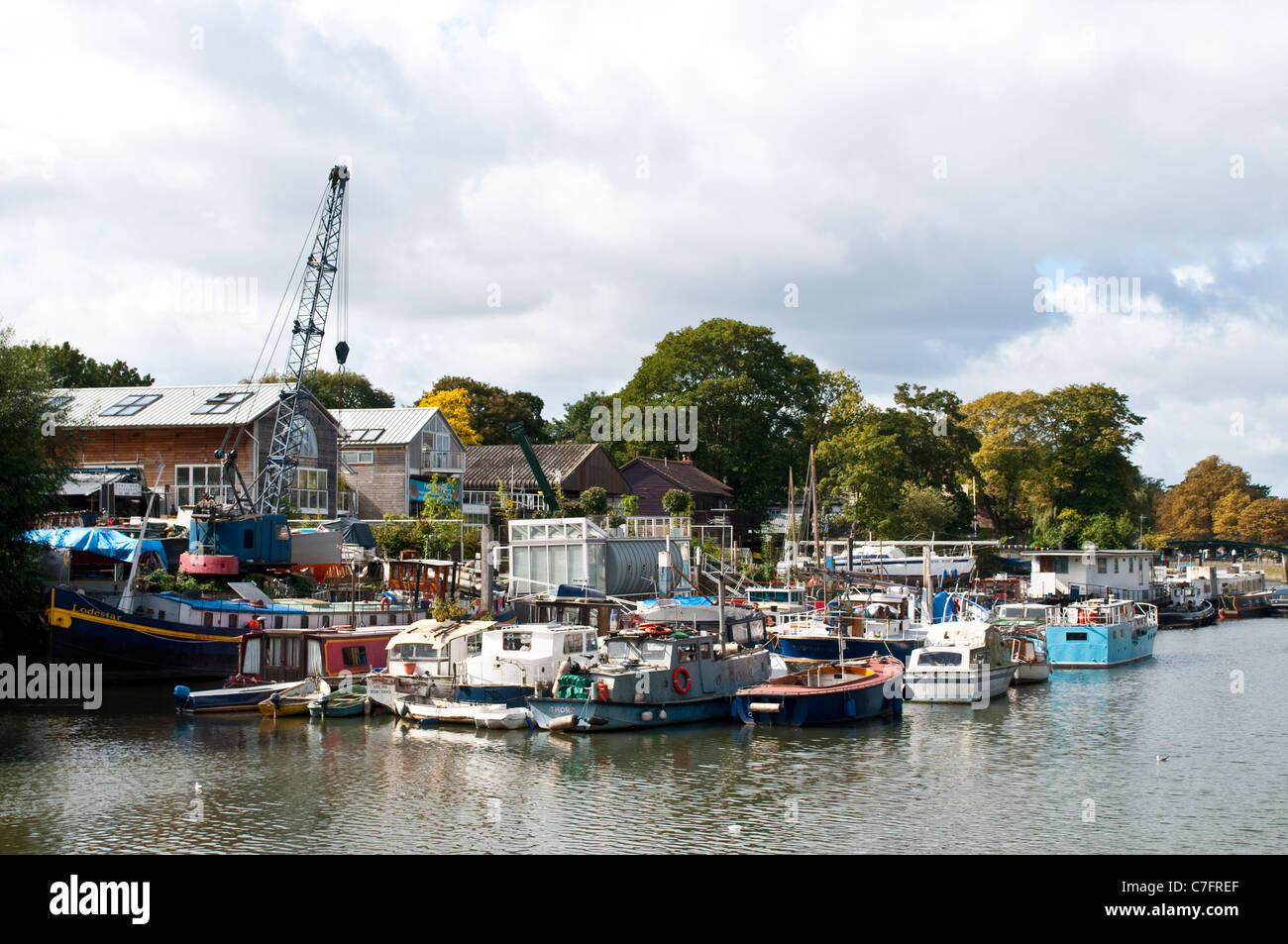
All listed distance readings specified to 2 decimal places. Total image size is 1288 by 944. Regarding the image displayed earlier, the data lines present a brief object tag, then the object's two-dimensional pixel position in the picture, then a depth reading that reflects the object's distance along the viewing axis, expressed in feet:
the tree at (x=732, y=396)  303.27
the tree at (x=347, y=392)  334.65
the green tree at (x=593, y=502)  248.93
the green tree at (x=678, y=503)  266.36
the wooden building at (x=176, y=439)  193.36
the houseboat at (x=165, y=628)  127.95
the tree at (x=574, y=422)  365.81
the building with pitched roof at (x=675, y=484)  282.15
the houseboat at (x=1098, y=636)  176.24
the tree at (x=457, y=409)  327.67
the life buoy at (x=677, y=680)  109.29
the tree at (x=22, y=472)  126.11
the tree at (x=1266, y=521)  465.88
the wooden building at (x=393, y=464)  235.40
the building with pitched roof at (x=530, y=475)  262.06
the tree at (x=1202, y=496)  500.74
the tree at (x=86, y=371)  267.39
